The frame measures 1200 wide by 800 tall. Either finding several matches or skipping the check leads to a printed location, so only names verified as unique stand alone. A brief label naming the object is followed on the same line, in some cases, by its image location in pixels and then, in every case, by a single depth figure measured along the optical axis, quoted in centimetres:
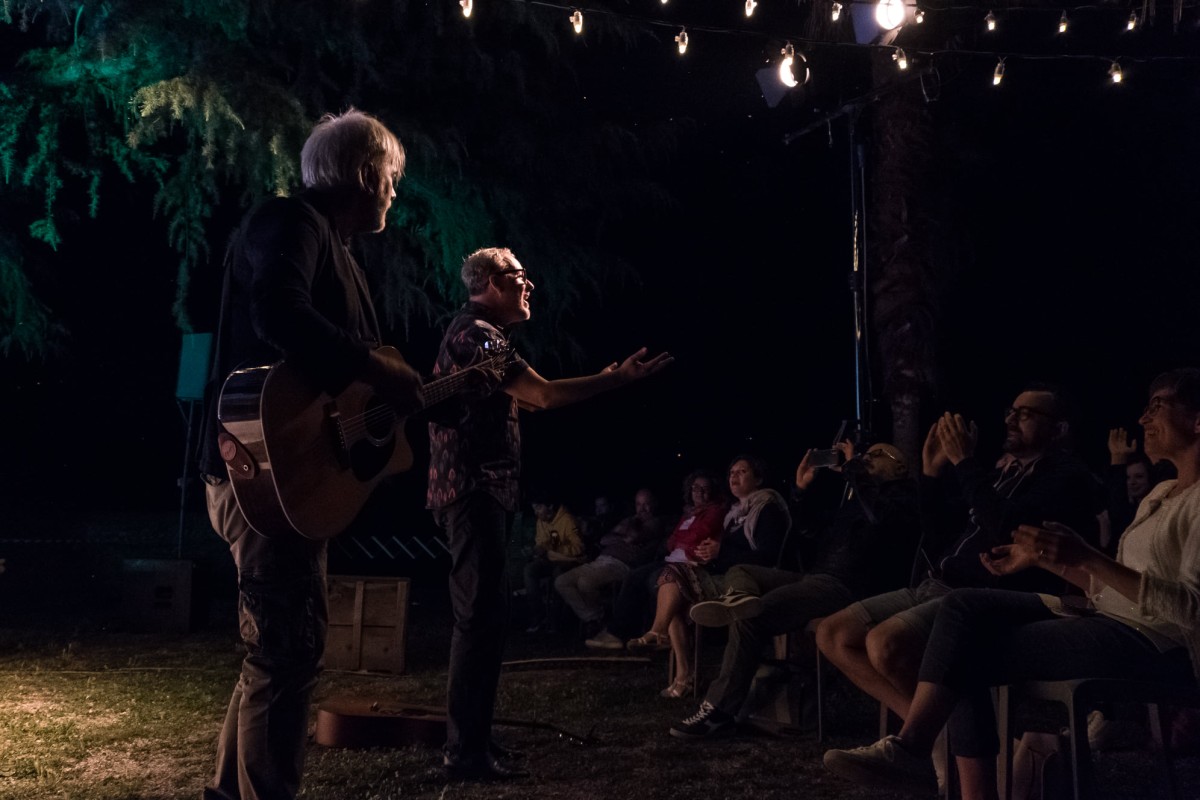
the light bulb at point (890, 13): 680
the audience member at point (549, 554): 976
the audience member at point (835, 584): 486
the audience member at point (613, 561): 890
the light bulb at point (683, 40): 690
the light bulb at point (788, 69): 706
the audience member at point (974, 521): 376
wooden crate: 661
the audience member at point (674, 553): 708
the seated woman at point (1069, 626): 294
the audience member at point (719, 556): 609
